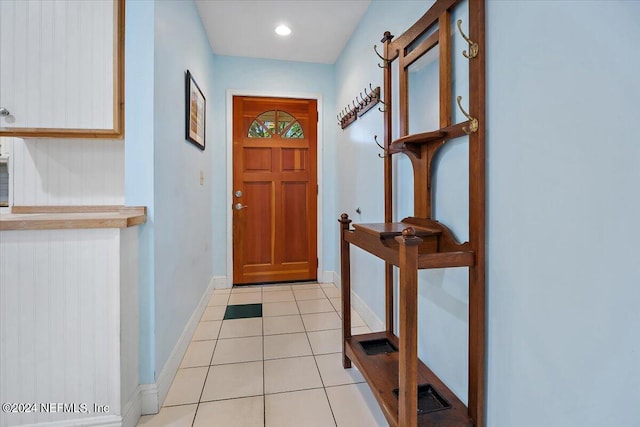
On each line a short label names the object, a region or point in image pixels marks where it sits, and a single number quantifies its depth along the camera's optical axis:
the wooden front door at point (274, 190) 3.36
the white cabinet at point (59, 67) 1.38
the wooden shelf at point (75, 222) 1.15
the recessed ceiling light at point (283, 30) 2.64
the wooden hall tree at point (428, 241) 1.01
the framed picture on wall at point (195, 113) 2.10
